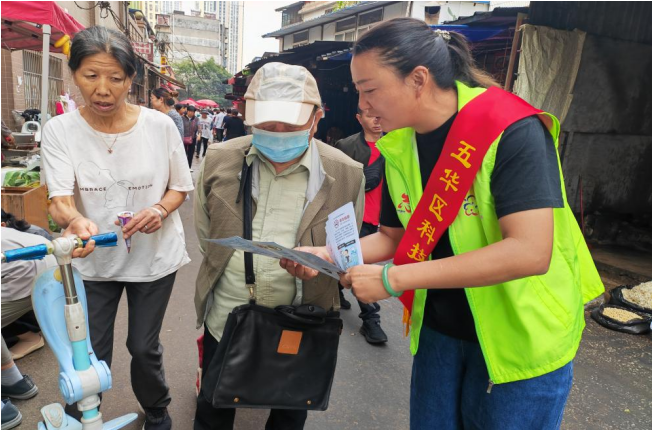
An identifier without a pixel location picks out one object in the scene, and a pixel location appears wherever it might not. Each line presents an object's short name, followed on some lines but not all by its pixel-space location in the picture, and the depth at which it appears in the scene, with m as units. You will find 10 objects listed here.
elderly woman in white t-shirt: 1.87
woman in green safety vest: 1.14
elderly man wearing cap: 1.75
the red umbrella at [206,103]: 35.32
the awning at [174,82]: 27.78
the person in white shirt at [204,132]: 16.32
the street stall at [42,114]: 4.30
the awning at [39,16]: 4.27
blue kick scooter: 1.35
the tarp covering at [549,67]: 5.13
